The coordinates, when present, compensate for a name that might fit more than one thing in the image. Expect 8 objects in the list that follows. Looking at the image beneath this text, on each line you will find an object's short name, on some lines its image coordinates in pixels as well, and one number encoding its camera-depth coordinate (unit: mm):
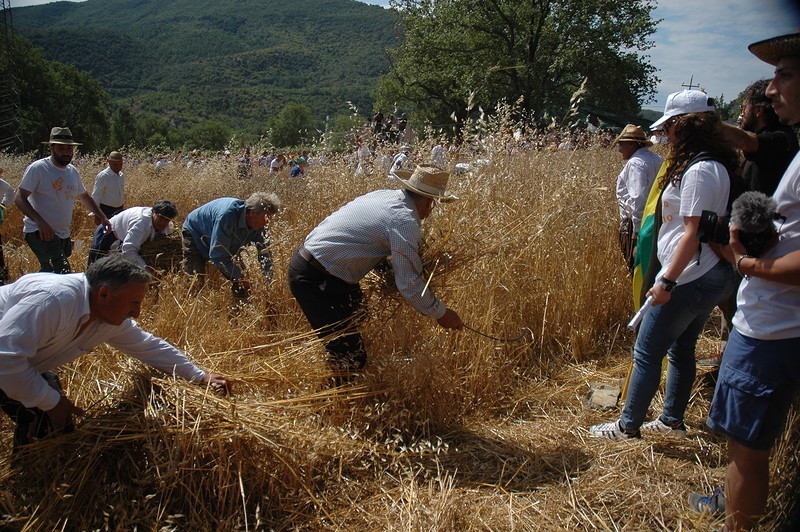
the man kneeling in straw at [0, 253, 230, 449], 1828
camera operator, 2645
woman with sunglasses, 2154
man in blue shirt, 4074
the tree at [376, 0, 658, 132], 21453
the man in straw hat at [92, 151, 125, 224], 6488
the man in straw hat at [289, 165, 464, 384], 2533
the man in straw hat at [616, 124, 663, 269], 3873
